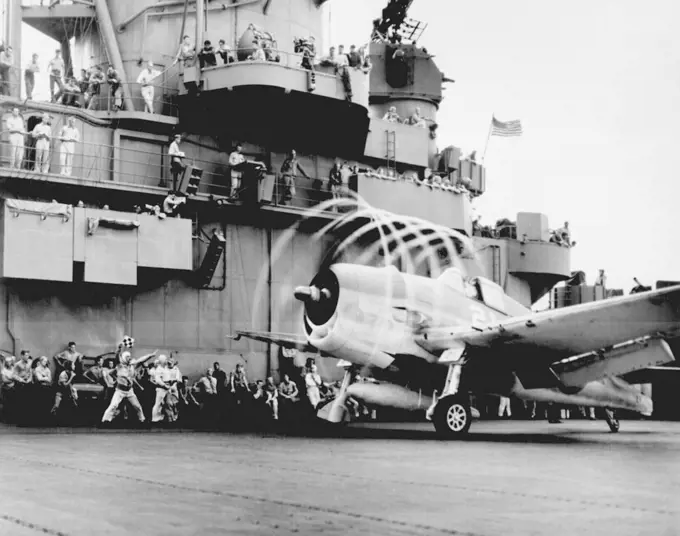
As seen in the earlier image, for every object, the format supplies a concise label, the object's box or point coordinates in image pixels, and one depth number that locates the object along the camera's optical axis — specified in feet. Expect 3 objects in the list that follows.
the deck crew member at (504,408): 102.37
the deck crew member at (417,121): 107.09
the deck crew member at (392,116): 104.73
